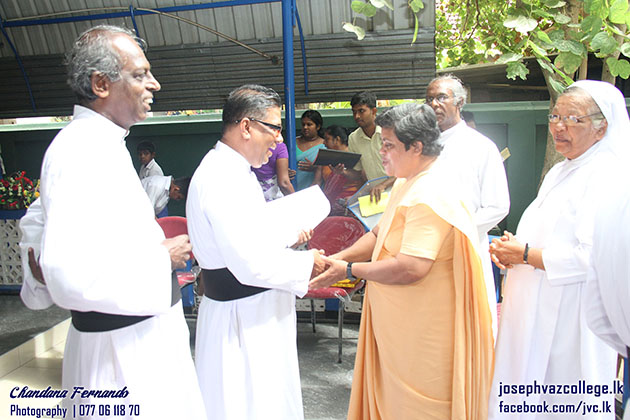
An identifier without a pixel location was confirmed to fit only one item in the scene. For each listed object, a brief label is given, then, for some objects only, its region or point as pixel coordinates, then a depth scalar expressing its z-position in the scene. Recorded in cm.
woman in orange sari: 241
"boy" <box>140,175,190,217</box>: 593
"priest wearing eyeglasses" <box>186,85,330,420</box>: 230
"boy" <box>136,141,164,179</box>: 677
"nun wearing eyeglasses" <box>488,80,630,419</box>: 243
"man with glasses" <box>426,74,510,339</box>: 348
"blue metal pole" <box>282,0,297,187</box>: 497
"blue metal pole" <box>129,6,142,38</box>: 587
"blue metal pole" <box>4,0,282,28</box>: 574
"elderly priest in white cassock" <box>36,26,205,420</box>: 158
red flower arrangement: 621
